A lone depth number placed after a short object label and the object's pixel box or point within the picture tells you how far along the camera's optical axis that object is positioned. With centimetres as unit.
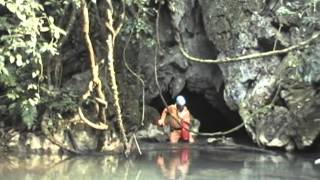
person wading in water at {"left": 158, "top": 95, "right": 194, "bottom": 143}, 1154
